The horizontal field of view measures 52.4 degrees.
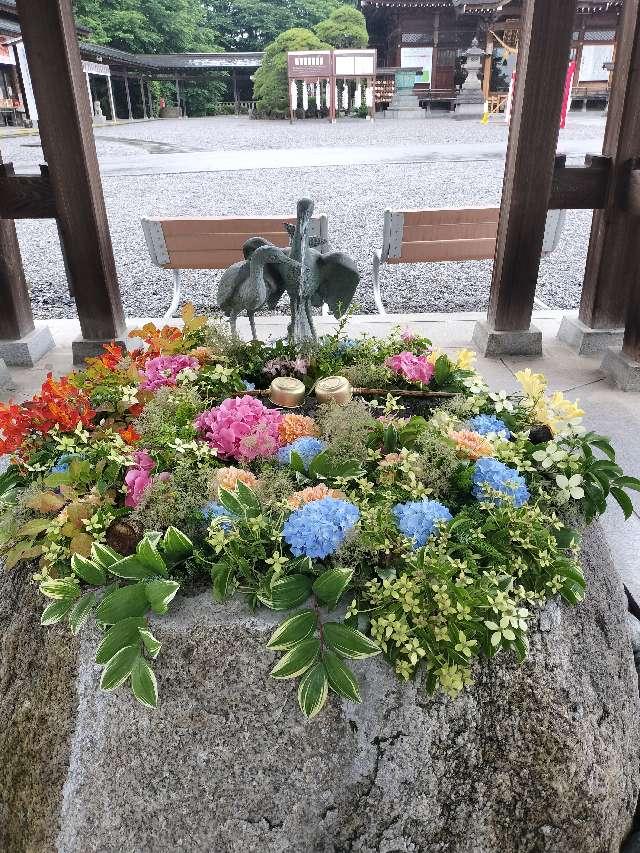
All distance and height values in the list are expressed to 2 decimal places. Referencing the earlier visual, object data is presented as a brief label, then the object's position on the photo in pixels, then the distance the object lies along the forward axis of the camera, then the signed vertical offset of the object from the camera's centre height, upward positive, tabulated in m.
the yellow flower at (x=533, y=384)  2.02 -0.79
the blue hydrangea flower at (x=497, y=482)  1.63 -0.87
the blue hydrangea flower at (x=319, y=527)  1.45 -0.85
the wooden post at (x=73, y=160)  3.29 -0.24
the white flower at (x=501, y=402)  2.04 -0.85
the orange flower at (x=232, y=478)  1.68 -0.87
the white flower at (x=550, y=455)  1.74 -0.86
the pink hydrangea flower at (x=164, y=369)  2.21 -0.82
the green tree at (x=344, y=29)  26.64 +2.85
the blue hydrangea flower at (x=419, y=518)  1.51 -0.88
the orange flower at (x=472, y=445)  1.77 -0.84
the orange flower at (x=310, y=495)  1.58 -0.86
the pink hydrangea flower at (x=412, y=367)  2.22 -0.81
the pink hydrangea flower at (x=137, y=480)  1.68 -0.88
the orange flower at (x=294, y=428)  1.91 -0.86
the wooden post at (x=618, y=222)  3.52 -0.65
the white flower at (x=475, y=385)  2.12 -0.84
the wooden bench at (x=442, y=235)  4.58 -0.85
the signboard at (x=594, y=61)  24.05 +1.31
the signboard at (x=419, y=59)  25.16 +1.57
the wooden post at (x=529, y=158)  3.39 -0.28
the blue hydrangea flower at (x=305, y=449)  1.83 -0.87
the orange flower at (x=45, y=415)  1.89 -0.82
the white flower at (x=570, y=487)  1.65 -0.89
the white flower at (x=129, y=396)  2.09 -0.83
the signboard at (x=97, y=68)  23.72 +1.40
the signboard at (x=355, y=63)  23.41 +1.38
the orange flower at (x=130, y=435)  1.83 -0.83
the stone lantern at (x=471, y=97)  23.59 +0.20
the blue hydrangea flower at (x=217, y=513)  1.53 -0.89
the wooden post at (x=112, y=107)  25.84 +0.11
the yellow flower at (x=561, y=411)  1.92 -0.83
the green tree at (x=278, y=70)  25.69 +1.33
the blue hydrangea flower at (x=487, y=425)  1.94 -0.87
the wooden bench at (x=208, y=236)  4.53 -0.80
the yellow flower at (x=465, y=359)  2.26 -0.80
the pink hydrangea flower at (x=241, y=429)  1.84 -0.84
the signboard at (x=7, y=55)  22.30 +1.78
